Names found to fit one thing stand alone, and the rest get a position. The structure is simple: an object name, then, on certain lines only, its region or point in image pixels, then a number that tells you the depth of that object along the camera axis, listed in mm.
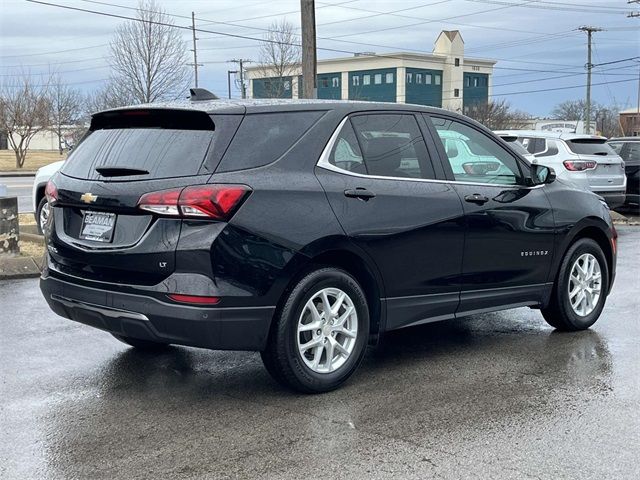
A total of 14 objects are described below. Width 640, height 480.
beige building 96000
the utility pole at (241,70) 63662
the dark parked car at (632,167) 17797
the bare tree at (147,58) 40594
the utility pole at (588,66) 54053
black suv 4434
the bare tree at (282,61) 54719
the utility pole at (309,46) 17797
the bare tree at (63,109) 55569
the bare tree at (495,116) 61241
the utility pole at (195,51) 61700
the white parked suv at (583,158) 14781
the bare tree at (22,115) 45625
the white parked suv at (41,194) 11469
